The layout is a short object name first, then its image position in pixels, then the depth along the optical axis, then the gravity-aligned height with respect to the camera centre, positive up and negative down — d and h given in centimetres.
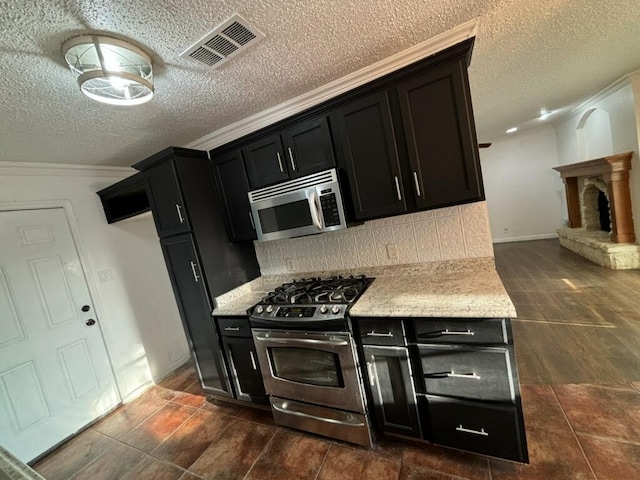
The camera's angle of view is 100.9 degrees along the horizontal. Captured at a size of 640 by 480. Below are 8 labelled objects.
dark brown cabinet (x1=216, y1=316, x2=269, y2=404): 208 -100
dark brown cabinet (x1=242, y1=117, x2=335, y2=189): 186 +51
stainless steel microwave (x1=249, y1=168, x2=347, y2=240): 180 +10
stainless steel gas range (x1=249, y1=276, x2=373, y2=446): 164 -92
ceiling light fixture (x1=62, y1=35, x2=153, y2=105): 116 +90
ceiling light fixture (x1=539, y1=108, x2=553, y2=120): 440 +97
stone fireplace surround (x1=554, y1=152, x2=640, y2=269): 378 -88
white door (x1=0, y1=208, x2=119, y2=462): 212 -58
